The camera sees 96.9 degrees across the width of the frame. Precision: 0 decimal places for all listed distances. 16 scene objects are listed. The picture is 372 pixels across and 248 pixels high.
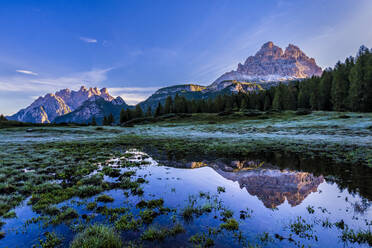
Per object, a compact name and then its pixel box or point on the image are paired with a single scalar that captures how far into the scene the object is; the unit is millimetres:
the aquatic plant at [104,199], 9141
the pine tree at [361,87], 68438
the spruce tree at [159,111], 129375
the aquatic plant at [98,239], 5348
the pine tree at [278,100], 108125
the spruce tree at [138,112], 128125
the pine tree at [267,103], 118638
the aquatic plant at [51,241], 5637
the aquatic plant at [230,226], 6676
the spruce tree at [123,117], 126838
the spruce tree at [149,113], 131600
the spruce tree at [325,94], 93812
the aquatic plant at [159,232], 6011
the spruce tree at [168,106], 130087
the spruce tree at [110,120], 123175
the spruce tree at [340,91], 79812
